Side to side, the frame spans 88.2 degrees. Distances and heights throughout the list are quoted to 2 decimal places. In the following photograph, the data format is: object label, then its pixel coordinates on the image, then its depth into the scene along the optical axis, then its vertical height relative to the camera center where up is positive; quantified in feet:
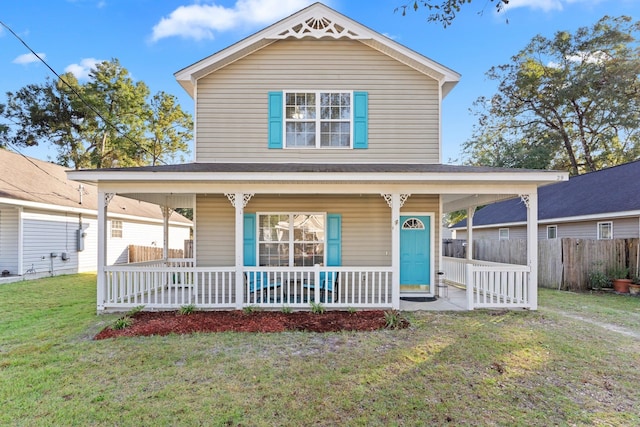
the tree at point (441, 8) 12.91 +8.80
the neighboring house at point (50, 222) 38.93 -0.13
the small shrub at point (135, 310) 22.40 -6.10
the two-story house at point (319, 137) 27.43 +7.25
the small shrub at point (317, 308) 22.77 -5.94
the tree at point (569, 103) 64.34 +25.90
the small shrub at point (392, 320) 19.63 -6.01
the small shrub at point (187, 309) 22.67 -6.06
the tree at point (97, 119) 80.79 +25.89
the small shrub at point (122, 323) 19.44 -6.09
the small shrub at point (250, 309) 22.65 -6.06
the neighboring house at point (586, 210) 36.11 +1.68
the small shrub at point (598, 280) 34.01 -5.85
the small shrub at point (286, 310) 22.71 -6.07
